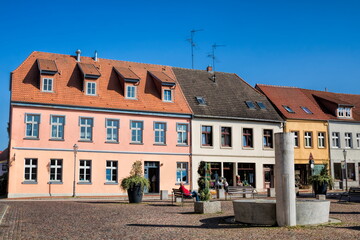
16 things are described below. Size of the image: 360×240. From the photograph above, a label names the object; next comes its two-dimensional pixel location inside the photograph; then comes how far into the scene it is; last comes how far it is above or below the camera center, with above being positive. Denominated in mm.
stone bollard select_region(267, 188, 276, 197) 28423 -1183
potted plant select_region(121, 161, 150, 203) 22891 -535
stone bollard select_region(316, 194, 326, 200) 24016 -1288
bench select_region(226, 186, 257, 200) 25812 -950
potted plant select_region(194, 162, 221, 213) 16859 -1172
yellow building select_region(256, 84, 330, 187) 39375 +3879
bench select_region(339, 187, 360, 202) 23000 -988
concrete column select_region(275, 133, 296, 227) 12125 -183
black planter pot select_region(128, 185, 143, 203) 22969 -1024
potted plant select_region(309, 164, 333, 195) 26984 -538
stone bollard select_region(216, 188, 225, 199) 27656 -1199
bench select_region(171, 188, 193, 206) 22403 -1058
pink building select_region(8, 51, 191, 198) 29875 +3437
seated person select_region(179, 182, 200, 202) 21820 -930
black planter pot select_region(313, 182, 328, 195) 27016 -843
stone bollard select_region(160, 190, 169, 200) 26283 -1183
